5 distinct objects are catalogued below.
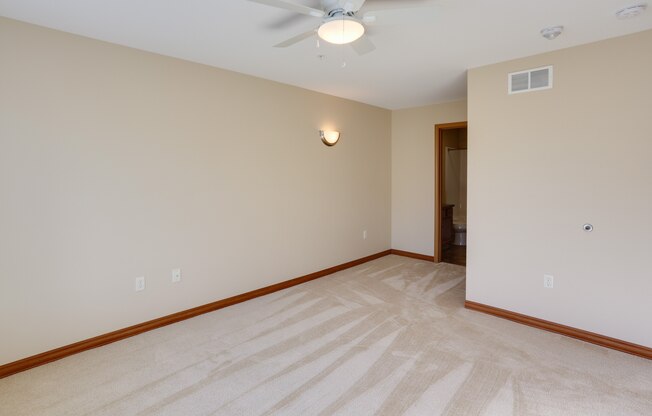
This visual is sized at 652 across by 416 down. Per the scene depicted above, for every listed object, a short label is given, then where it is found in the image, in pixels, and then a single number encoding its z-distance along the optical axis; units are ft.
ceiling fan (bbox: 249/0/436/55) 5.88
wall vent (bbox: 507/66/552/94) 9.77
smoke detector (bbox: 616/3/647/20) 7.09
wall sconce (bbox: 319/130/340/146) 14.60
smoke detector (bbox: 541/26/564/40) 8.15
